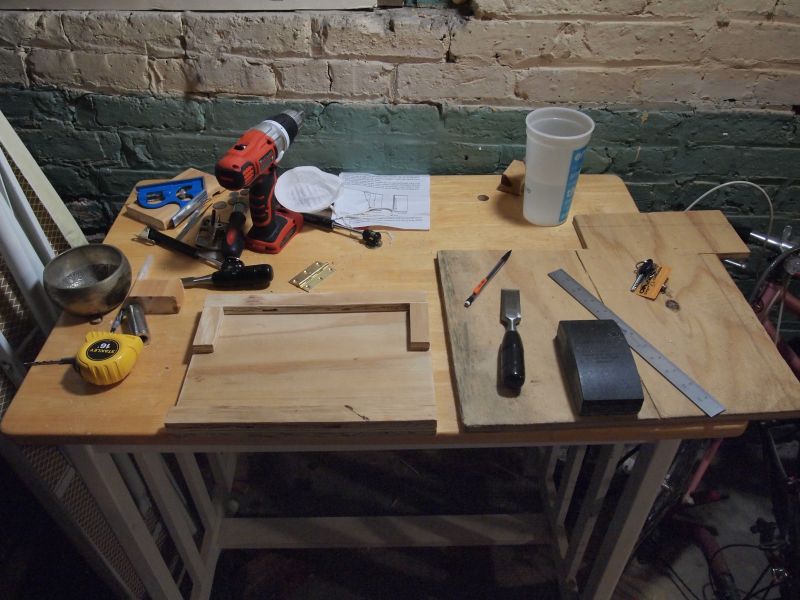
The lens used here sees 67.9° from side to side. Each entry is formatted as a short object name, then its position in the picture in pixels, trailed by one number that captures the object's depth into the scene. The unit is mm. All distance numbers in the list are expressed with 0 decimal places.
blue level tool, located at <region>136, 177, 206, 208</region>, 1201
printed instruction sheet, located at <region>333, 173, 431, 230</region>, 1185
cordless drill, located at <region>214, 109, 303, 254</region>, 982
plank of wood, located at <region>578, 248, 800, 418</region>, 819
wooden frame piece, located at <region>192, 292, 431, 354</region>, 929
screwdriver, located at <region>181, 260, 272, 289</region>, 1016
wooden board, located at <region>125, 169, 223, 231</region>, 1156
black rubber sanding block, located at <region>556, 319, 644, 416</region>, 788
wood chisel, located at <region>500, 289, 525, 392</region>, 820
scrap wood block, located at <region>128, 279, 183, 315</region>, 959
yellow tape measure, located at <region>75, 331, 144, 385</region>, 837
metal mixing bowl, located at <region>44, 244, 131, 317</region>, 927
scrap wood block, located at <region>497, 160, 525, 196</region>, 1250
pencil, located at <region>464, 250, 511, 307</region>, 969
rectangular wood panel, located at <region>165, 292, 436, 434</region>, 794
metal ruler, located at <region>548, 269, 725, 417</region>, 811
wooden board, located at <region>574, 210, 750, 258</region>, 1070
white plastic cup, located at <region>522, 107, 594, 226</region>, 1073
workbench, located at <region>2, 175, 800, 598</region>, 818
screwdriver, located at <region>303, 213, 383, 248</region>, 1127
